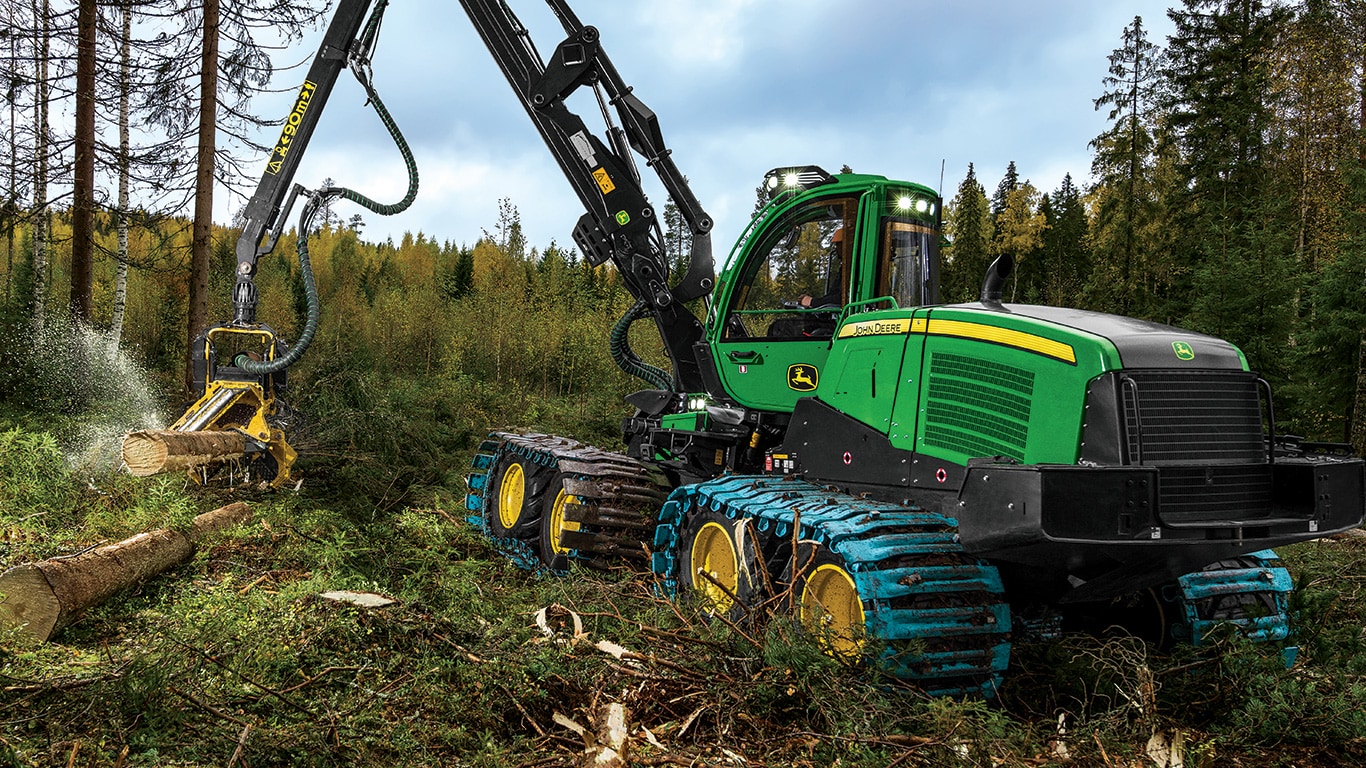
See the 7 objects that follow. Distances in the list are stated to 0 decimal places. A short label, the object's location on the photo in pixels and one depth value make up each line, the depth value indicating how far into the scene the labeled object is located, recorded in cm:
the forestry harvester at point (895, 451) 398
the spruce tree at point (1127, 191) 2467
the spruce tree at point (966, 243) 3484
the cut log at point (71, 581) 475
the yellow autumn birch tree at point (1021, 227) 4291
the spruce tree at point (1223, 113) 2255
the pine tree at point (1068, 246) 3752
